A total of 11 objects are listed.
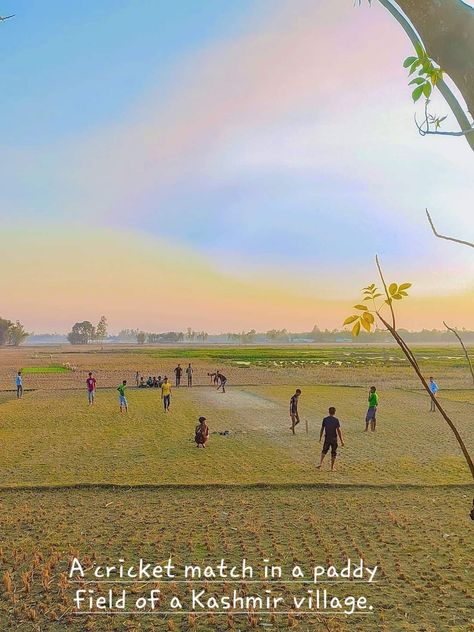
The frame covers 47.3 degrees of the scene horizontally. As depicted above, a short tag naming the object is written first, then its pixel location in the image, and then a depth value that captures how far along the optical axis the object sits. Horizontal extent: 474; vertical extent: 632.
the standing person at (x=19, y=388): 33.78
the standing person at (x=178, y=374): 39.44
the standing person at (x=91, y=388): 29.30
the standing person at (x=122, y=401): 25.86
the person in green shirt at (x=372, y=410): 20.66
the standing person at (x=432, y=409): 28.64
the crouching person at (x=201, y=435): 17.80
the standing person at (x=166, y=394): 25.90
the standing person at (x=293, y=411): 20.30
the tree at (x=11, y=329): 196.62
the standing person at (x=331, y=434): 14.32
